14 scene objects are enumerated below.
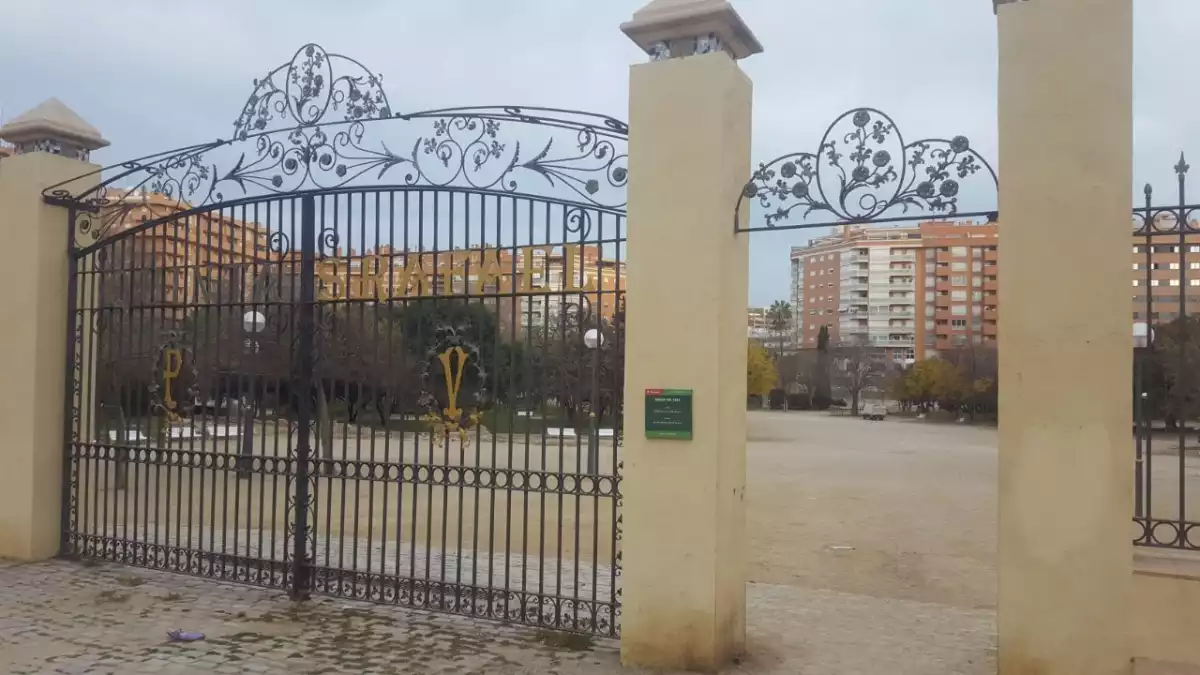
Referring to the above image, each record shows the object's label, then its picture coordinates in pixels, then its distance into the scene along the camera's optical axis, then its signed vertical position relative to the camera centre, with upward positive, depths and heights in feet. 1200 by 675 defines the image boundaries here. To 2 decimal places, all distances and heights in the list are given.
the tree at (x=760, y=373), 185.98 -4.10
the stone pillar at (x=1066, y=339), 14.88 +0.31
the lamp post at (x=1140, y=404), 16.28 -0.81
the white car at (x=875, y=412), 179.93 -11.61
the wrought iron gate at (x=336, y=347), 20.88 -0.02
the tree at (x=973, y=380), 150.71 -4.13
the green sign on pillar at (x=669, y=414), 17.88 -1.25
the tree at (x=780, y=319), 265.95 +10.43
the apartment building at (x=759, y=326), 282.97 +9.79
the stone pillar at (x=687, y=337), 17.80 +0.30
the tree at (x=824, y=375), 216.95 -5.05
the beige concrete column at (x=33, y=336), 27.35 +0.17
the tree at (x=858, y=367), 209.17 -3.05
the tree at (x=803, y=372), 219.20 -4.53
